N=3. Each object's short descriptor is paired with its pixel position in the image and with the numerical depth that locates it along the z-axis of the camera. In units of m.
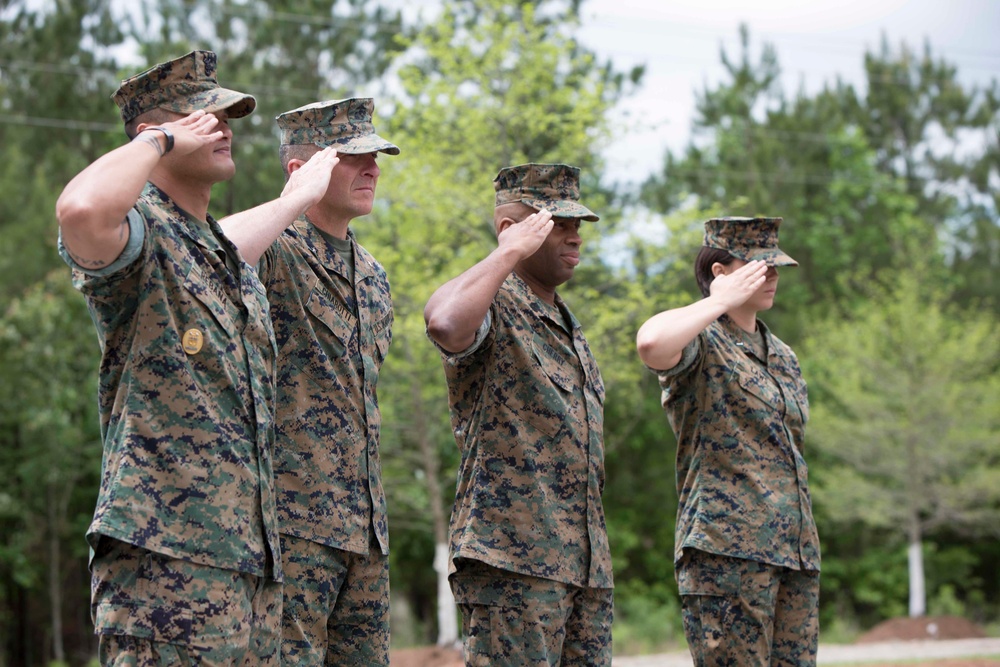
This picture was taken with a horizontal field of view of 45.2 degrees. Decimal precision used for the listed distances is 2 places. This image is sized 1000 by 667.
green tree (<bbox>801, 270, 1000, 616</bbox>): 21.31
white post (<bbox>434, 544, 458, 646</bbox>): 15.79
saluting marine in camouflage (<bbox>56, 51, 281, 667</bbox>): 2.78
